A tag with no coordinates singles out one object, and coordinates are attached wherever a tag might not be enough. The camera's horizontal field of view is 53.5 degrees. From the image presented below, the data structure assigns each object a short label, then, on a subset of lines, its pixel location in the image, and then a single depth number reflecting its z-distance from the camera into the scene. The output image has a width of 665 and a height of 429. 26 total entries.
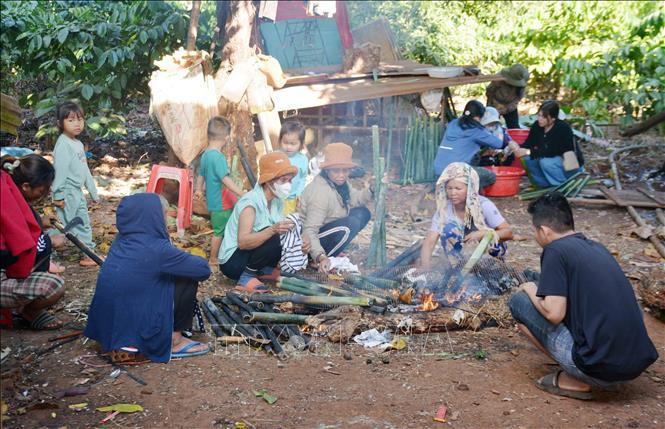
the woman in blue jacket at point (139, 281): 4.30
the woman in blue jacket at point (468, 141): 9.43
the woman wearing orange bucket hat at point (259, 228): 5.75
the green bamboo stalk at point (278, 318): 5.09
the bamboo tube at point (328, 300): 5.37
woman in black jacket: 9.59
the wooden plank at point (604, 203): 8.89
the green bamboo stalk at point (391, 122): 10.54
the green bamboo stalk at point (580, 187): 9.51
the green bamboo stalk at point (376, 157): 6.36
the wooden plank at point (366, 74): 9.77
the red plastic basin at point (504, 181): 9.80
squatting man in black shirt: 3.86
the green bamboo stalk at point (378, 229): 6.47
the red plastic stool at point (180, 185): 7.46
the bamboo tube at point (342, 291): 5.66
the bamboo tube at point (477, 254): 5.68
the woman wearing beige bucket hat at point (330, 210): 6.33
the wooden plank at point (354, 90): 9.26
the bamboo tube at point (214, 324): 4.99
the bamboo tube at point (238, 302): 5.33
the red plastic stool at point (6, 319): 4.81
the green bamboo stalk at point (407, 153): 10.48
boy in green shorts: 6.82
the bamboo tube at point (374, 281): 5.96
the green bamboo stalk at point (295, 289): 5.69
